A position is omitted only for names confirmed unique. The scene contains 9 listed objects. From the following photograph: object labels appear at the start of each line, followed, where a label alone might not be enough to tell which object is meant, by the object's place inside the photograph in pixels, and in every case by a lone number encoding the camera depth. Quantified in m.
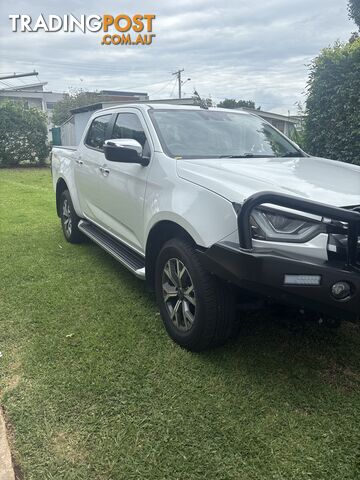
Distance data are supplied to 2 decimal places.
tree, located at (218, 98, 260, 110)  42.91
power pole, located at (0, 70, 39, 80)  21.32
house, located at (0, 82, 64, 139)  42.55
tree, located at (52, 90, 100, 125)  35.88
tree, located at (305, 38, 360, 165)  6.09
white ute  2.33
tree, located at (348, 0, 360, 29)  7.25
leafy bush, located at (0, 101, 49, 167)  18.80
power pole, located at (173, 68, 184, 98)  50.00
